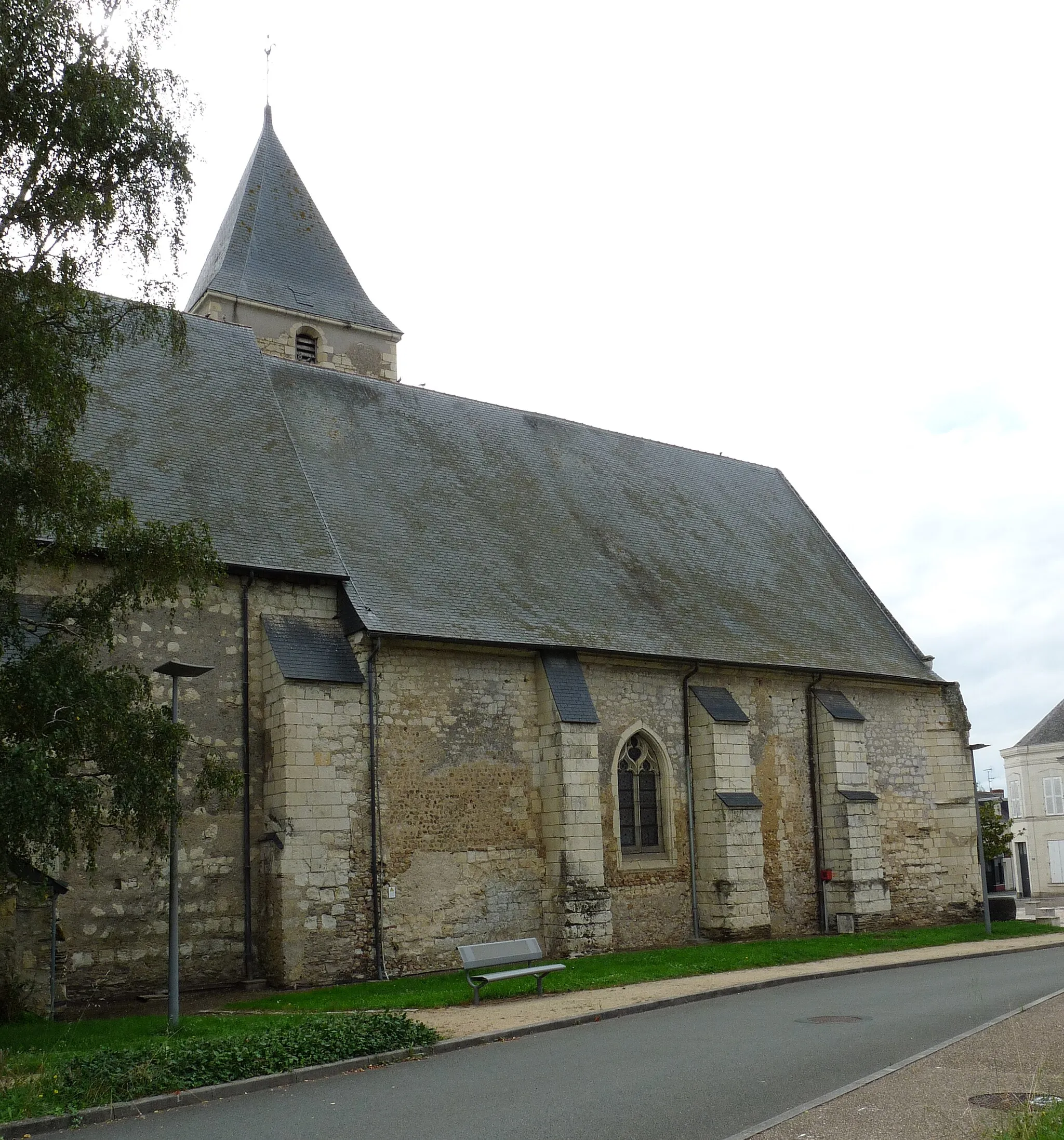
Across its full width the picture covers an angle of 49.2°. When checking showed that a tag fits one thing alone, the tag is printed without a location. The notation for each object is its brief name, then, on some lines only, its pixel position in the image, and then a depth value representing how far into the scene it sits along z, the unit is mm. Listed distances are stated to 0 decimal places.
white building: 51094
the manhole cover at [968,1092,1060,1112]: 7207
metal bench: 13414
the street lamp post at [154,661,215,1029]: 11695
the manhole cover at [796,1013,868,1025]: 11384
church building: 16219
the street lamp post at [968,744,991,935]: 22672
